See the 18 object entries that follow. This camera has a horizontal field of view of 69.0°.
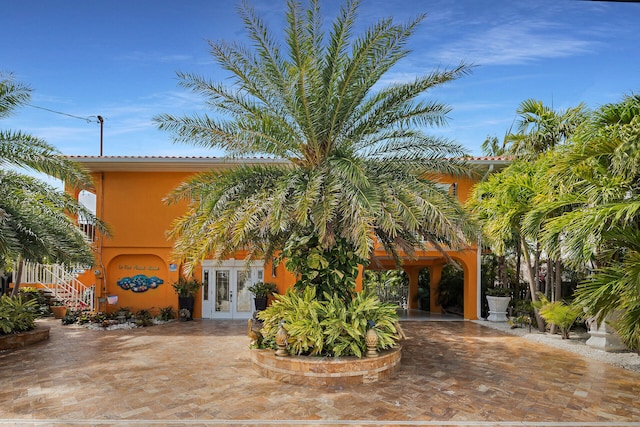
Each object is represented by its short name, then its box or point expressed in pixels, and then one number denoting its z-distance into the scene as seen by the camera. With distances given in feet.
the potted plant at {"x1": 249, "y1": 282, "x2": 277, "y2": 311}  53.62
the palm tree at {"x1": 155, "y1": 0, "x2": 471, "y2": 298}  26.68
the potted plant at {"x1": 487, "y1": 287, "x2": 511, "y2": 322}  53.62
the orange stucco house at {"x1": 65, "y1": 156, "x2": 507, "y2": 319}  55.47
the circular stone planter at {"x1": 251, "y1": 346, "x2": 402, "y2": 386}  25.98
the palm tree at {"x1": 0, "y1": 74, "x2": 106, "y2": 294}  33.04
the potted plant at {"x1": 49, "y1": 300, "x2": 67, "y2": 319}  55.26
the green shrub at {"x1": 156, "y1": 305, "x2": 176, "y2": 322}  53.26
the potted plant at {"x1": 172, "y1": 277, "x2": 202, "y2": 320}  54.12
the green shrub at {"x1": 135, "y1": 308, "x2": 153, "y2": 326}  49.85
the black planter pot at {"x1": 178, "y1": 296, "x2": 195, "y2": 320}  54.39
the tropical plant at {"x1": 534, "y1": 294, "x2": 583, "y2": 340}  38.52
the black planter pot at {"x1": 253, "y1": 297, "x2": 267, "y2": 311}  53.57
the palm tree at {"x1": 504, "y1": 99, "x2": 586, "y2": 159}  44.55
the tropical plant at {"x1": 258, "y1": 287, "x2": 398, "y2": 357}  27.22
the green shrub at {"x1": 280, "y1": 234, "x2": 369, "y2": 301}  29.73
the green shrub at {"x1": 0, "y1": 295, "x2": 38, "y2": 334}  37.22
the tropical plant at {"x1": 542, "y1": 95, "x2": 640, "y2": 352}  21.67
